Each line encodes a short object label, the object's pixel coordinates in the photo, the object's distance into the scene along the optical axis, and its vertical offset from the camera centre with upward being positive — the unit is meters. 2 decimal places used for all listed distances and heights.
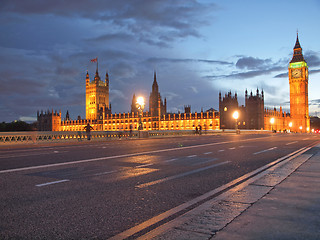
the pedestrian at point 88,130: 29.52 -0.32
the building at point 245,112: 103.25 +4.67
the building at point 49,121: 180.38 +4.30
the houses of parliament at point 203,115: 105.31 +5.01
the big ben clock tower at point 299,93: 132.62 +14.26
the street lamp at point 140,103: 38.06 +3.01
